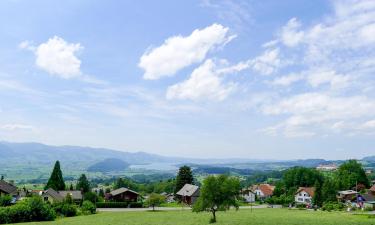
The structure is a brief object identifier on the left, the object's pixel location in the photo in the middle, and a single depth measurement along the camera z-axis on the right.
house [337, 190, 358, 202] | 115.75
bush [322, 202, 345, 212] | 89.71
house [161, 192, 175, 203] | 129.62
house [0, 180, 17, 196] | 94.36
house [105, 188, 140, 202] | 116.75
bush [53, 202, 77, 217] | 74.12
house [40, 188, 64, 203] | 95.88
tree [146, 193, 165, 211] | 93.81
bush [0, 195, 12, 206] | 75.64
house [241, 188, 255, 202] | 142.25
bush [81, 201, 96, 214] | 81.47
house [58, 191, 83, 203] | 102.38
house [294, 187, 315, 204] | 129.88
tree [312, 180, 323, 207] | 103.31
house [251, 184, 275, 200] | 164.64
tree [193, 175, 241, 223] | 57.19
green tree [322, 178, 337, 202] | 102.31
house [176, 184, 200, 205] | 113.12
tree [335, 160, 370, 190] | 145.69
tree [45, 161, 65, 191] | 110.19
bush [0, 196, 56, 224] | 62.88
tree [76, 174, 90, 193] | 122.44
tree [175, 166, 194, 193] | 131.38
